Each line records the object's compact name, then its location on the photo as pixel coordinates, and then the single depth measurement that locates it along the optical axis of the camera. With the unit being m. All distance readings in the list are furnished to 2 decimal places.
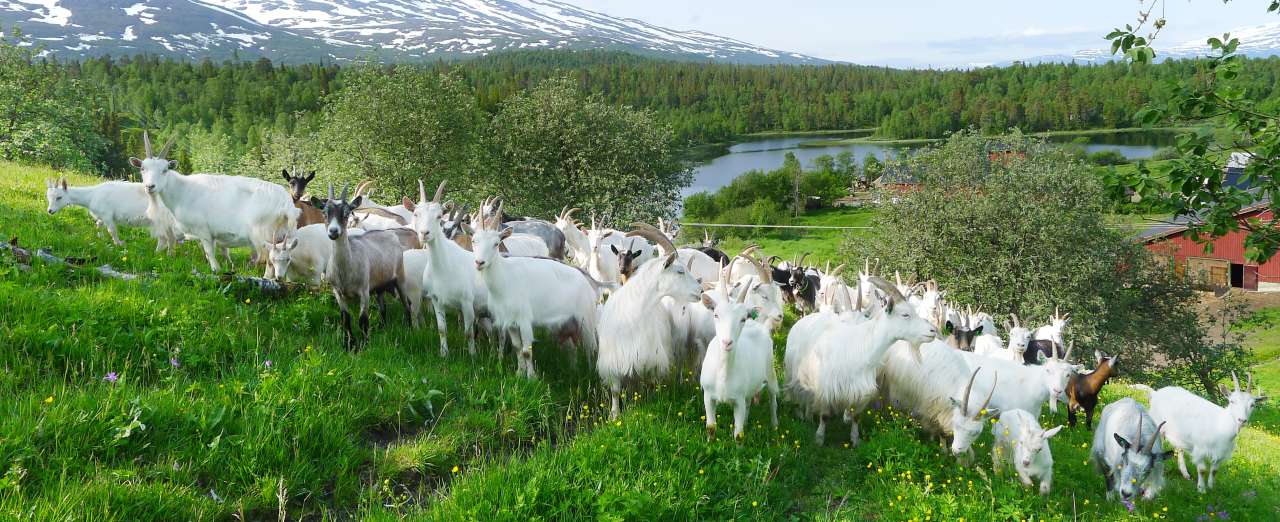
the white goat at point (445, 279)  7.24
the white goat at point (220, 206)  8.77
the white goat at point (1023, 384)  7.89
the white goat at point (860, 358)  6.57
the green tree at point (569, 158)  32.97
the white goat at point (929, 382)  6.96
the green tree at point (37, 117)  27.08
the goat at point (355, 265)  7.07
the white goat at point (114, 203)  9.89
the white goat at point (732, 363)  5.73
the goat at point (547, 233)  12.66
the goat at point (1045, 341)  10.65
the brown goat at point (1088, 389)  9.02
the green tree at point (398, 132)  31.36
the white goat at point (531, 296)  7.06
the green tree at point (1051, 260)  21.97
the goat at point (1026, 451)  5.95
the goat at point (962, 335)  10.35
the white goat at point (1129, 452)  6.23
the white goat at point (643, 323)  6.60
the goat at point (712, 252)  14.19
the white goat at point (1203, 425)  7.32
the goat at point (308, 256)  8.60
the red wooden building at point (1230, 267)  37.40
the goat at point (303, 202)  10.44
